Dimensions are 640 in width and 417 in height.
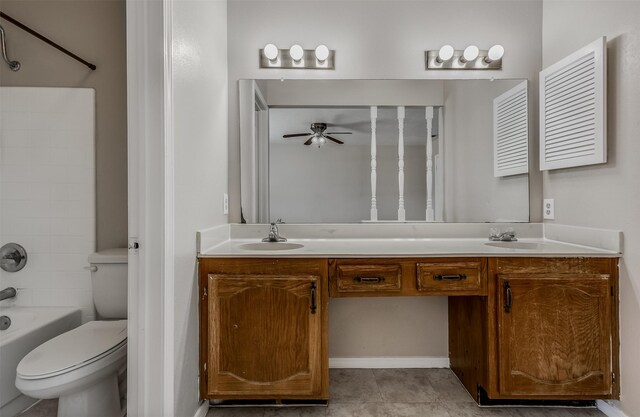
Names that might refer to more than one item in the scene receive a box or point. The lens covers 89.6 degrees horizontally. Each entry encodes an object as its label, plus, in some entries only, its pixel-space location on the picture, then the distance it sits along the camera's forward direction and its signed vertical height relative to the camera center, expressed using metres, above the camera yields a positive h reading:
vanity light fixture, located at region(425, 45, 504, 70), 2.15 +0.97
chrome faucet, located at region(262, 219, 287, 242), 2.05 -0.19
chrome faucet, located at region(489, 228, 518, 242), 2.06 -0.20
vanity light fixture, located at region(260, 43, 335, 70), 2.12 +0.98
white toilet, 1.34 -0.67
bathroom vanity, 1.59 -0.57
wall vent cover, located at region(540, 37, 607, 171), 1.65 +0.53
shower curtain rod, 1.69 +0.92
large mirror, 2.14 +0.36
